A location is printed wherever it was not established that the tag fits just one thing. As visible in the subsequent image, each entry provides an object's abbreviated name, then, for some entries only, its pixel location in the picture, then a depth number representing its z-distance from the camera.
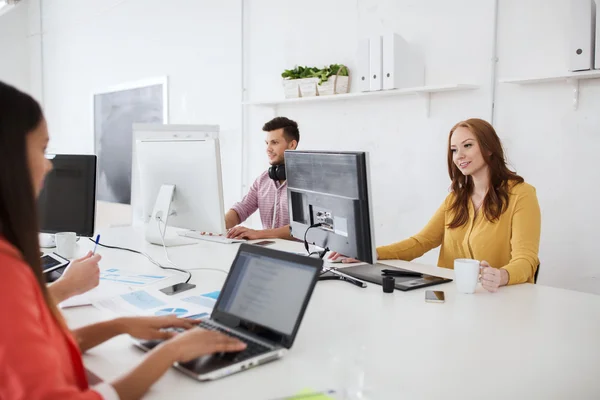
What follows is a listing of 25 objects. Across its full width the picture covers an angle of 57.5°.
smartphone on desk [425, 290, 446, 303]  1.56
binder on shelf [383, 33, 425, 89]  3.05
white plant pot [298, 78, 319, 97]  3.61
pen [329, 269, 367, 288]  1.73
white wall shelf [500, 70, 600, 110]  2.46
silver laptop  1.07
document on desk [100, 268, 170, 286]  1.76
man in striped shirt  3.14
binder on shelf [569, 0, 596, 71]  2.39
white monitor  2.27
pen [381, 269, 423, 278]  1.84
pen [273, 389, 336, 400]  0.95
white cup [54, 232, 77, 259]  2.18
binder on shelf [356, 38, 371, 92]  3.16
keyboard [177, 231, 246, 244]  2.58
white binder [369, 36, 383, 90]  3.09
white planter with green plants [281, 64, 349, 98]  3.50
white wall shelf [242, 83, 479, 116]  2.93
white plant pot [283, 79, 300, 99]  3.70
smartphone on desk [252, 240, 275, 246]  2.53
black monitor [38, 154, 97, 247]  2.21
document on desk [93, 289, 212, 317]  1.41
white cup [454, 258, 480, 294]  1.61
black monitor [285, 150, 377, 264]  1.63
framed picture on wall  5.21
